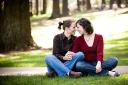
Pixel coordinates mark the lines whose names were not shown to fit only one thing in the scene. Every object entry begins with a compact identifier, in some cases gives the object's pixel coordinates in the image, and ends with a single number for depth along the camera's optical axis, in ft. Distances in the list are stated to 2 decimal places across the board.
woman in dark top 27.07
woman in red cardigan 26.96
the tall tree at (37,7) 74.38
